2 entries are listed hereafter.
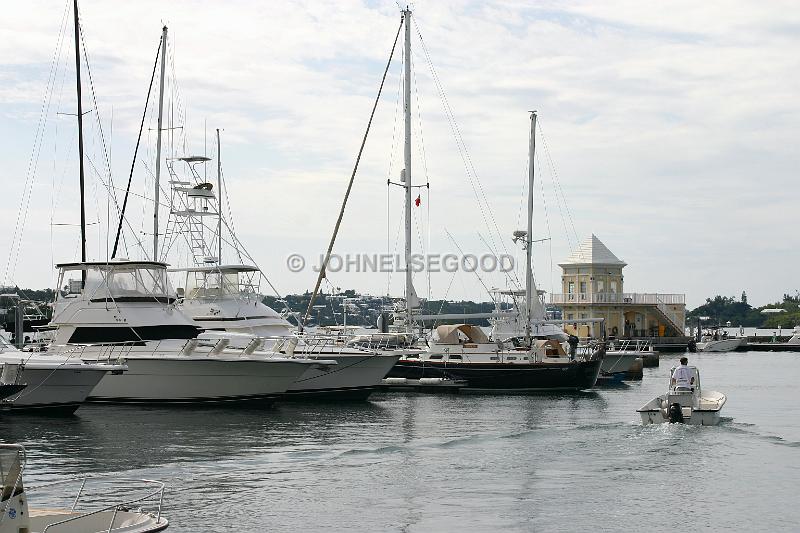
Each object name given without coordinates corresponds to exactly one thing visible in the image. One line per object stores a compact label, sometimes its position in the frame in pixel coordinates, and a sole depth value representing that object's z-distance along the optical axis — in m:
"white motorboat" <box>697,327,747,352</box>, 112.53
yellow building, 102.19
